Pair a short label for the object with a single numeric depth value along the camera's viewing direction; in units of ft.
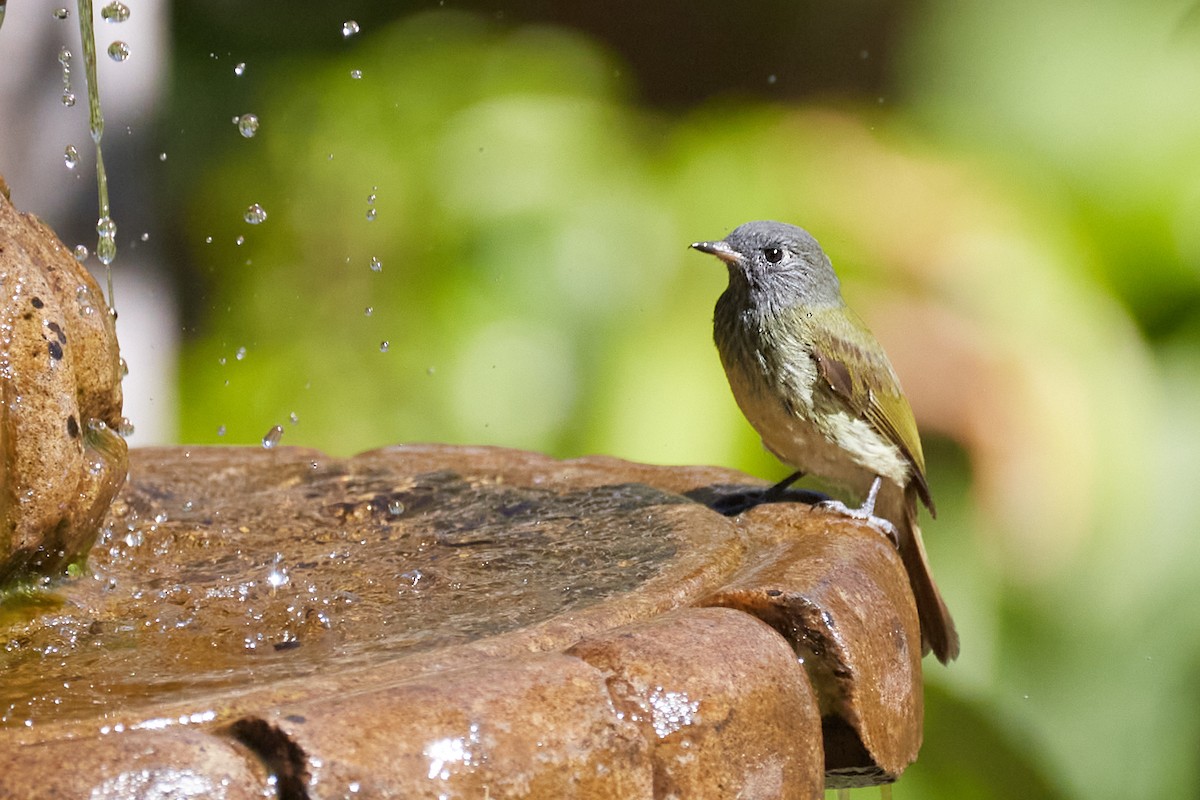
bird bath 11.65
